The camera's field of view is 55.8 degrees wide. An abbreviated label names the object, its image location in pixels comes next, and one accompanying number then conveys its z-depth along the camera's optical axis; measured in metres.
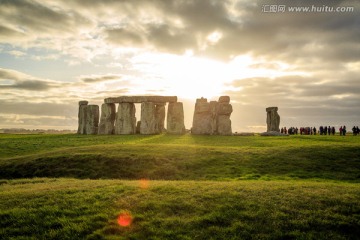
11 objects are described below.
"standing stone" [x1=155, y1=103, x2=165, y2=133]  56.34
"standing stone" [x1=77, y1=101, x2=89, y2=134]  60.47
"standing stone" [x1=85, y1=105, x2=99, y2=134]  59.16
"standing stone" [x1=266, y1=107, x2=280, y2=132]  59.72
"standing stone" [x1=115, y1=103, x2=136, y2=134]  55.91
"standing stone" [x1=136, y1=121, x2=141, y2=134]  58.06
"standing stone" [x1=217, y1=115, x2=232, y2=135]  53.12
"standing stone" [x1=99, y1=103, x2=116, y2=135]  57.38
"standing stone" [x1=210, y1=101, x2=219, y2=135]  53.34
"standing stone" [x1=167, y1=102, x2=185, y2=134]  54.56
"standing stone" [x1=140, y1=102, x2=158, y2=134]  54.62
